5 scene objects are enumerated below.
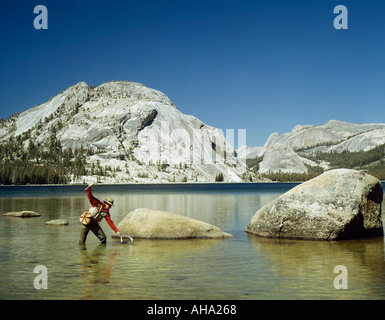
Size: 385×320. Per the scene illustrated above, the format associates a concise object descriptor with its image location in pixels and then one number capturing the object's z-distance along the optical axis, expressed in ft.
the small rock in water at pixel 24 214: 126.46
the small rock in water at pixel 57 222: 103.64
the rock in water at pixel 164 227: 79.10
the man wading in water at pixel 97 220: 72.13
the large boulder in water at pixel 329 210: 74.64
